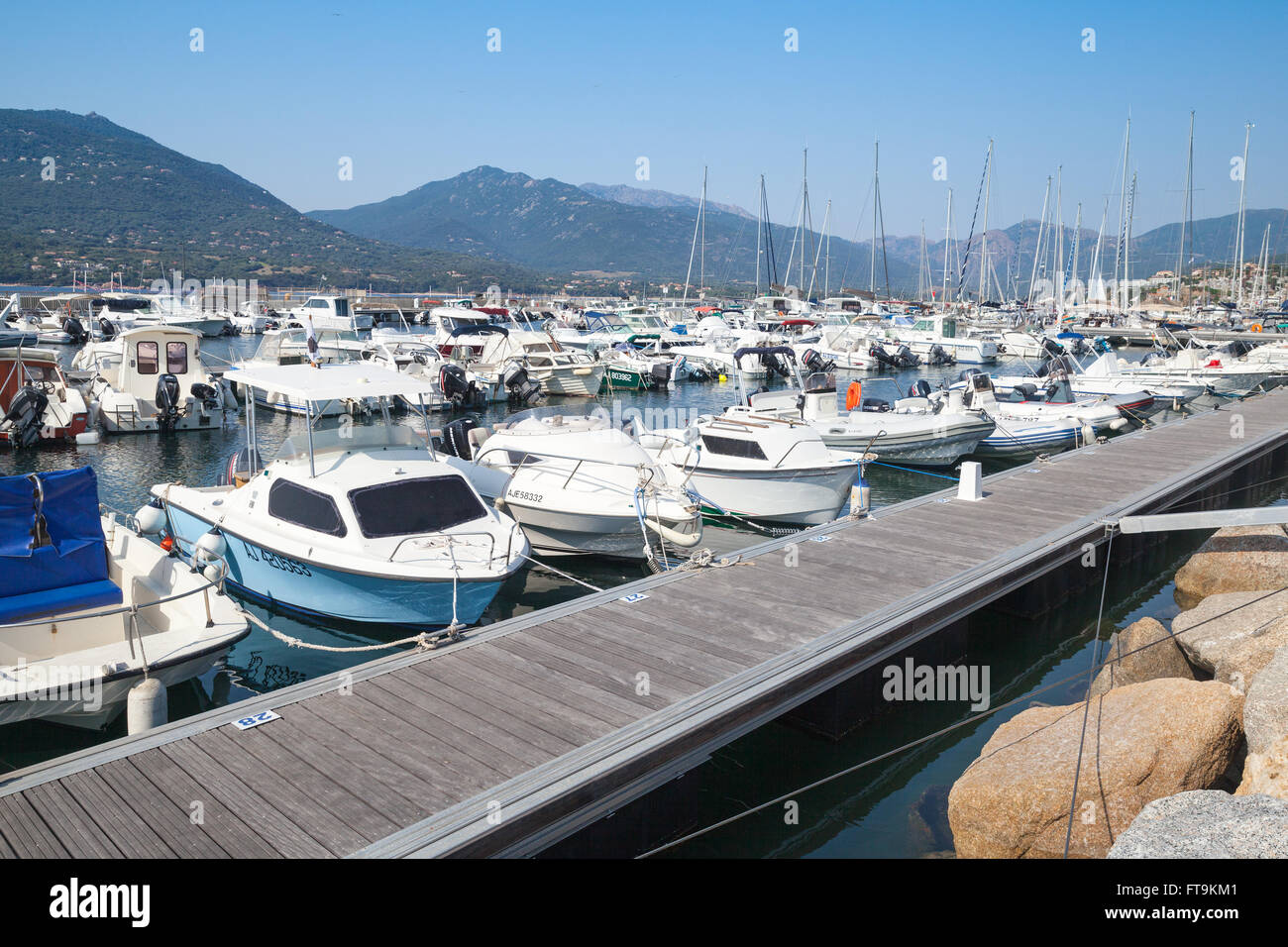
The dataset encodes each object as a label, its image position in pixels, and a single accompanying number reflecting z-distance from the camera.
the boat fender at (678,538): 14.41
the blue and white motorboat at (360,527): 10.86
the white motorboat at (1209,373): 34.72
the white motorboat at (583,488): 14.45
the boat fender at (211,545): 11.45
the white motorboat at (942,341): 52.31
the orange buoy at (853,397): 23.02
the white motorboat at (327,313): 53.49
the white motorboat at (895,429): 22.08
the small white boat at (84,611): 8.47
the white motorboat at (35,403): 24.59
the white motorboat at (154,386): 27.22
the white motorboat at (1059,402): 25.48
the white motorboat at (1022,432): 24.55
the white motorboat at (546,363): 36.56
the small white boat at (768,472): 16.80
